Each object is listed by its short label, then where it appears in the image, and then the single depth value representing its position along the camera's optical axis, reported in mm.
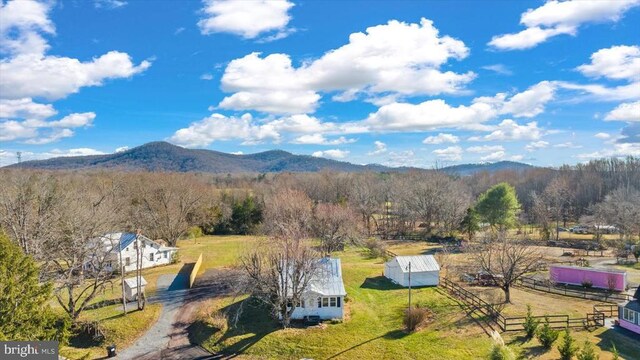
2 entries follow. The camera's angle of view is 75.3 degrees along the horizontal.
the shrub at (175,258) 54031
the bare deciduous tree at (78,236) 31578
